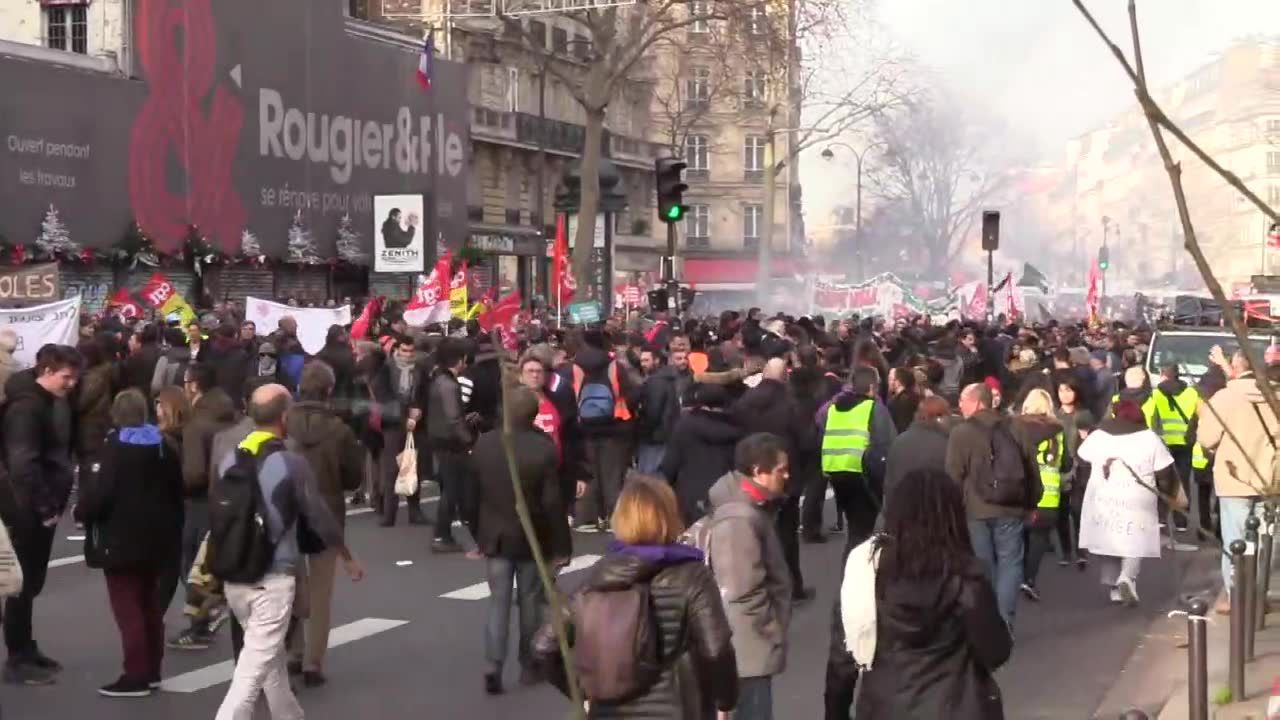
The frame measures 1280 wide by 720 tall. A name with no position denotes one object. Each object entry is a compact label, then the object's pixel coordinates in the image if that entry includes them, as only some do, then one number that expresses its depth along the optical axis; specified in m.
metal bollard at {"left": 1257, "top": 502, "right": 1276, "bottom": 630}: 10.92
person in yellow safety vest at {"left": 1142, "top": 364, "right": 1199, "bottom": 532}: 16.53
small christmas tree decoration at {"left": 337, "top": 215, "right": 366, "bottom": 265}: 42.19
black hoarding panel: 33.22
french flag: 39.12
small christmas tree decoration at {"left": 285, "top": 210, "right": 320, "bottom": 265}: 40.12
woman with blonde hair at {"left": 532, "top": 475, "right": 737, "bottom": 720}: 5.04
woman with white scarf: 5.36
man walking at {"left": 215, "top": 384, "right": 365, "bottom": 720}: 7.95
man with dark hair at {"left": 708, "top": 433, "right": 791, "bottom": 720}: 6.90
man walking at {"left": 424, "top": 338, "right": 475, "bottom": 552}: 15.17
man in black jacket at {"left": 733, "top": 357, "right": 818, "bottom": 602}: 12.15
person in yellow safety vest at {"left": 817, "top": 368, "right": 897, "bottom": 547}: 12.15
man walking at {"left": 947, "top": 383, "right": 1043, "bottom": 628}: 10.59
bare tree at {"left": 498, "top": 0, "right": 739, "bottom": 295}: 42.12
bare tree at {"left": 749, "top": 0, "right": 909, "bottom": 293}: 44.12
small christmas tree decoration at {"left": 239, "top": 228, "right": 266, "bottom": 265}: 38.16
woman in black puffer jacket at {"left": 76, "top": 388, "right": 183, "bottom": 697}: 9.03
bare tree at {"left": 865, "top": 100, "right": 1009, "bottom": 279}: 74.44
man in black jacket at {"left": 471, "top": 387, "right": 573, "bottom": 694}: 9.34
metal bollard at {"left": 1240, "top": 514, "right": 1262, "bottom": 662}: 10.15
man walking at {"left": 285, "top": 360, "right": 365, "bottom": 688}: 9.79
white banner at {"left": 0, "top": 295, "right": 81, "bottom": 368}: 18.81
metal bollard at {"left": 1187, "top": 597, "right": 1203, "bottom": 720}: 7.44
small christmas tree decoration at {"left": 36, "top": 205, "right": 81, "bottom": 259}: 32.44
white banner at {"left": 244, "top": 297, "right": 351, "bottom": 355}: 22.72
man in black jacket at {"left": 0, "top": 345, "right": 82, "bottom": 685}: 9.62
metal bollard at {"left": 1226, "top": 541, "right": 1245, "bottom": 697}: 9.24
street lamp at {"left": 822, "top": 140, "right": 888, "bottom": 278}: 78.32
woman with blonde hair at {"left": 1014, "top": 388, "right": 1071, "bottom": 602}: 12.19
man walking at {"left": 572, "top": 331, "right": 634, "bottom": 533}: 16.47
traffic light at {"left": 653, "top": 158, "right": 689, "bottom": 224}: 21.84
